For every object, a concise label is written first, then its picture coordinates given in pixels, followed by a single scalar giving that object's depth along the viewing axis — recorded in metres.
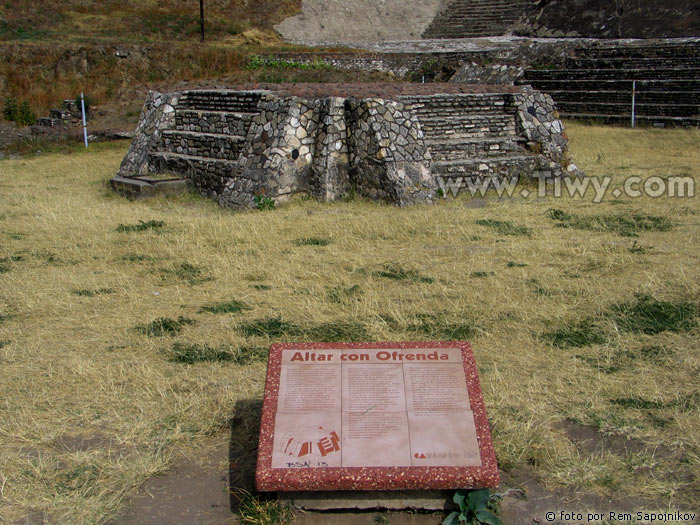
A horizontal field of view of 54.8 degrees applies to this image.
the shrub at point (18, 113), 17.53
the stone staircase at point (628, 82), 16.02
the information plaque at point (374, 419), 2.84
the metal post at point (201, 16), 26.46
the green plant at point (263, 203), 9.08
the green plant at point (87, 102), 18.19
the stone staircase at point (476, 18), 27.41
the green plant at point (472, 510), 2.90
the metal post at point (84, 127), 16.00
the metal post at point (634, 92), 16.08
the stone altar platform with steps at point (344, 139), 9.24
